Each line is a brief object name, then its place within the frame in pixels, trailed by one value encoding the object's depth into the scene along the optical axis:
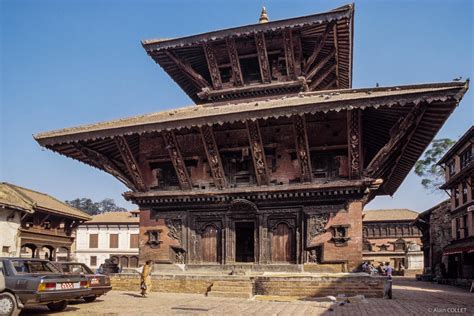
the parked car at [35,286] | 10.30
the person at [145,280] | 15.73
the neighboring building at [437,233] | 42.88
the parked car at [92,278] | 13.20
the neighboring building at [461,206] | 33.12
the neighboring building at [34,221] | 30.46
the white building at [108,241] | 61.59
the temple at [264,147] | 16.34
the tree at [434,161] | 56.75
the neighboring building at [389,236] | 62.41
